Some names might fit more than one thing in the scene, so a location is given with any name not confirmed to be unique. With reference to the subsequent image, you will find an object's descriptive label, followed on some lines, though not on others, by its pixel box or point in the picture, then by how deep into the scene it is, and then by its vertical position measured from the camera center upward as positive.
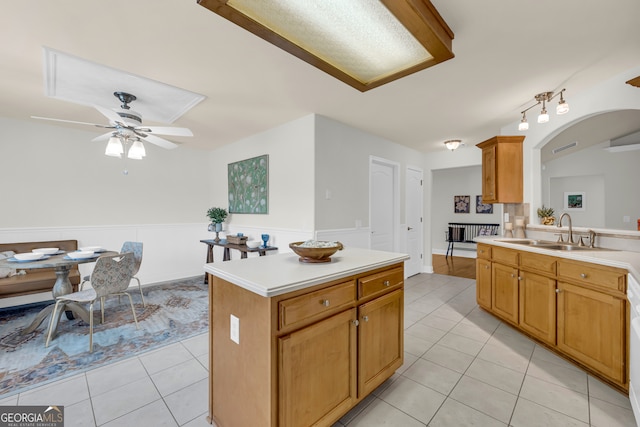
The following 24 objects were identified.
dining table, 2.55 -0.73
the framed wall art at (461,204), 7.13 +0.24
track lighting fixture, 2.37 +1.08
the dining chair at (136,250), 3.30 -0.47
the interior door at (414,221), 4.96 -0.16
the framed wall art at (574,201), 5.58 +0.24
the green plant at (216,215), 4.60 -0.02
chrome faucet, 2.62 -0.22
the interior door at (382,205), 4.21 +0.14
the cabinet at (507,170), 3.38 +0.55
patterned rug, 2.08 -1.22
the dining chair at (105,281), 2.49 -0.66
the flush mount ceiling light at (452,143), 4.25 +1.12
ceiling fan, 2.38 +0.83
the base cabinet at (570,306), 1.81 -0.78
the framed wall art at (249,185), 3.94 +0.45
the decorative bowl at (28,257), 2.56 -0.42
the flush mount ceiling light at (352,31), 1.29 +1.01
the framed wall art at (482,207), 6.78 +0.14
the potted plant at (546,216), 3.12 -0.05
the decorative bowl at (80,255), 2.72 -0.42
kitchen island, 1.19 -0.65
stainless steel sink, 2.49 -0.33
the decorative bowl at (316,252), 1.64 -0.24
